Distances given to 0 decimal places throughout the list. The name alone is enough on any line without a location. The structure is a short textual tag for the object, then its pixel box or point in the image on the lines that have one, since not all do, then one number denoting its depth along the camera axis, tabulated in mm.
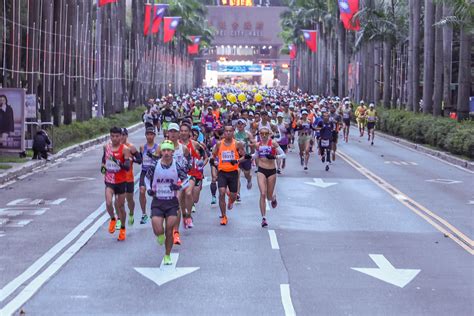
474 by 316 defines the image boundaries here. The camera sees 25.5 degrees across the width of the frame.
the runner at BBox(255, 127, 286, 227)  18984
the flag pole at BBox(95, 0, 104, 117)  55344
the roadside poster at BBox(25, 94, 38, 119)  35625
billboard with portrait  32406
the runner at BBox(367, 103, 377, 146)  46834
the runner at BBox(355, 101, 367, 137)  52219
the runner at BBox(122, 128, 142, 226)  16812
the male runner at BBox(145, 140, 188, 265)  14508
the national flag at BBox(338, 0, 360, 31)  60156
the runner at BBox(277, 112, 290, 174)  31014
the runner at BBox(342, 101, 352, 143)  47594
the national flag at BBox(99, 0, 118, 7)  48056
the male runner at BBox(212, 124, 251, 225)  19141
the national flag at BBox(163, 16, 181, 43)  84812
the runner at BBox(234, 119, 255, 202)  21875
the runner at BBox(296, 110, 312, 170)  32156
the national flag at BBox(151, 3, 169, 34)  68769
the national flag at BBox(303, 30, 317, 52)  95625
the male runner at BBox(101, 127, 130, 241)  16703
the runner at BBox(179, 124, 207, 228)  18547
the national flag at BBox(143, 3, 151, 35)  74406
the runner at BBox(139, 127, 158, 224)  18500
